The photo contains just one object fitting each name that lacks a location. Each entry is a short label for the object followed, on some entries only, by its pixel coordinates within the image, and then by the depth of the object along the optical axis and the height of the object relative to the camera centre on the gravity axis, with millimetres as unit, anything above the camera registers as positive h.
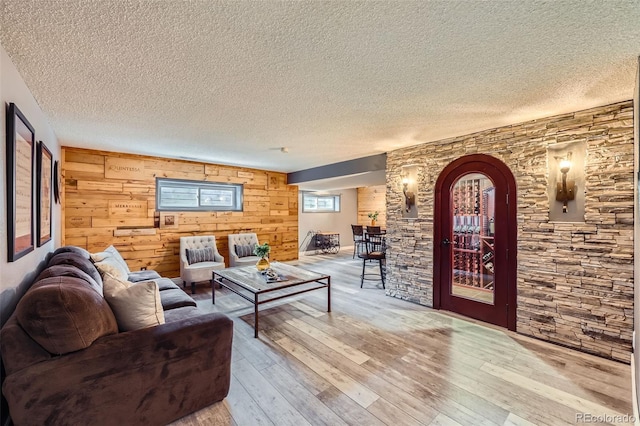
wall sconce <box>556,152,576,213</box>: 2705 +239
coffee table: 3164 -860
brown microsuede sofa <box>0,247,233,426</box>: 1344 -836
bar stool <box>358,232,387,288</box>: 4902 -826
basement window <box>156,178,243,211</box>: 5164 +323
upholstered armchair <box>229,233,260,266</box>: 5266 -754
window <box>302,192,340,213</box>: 8947 +287
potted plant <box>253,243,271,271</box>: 3844 -635
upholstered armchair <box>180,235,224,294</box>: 4586 -854
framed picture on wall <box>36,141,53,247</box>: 2440 +171
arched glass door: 3145 -364
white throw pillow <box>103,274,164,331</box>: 1734 -597
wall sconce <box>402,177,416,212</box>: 4039 +222
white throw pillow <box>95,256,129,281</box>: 2410 -521
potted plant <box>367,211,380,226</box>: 9239 -204
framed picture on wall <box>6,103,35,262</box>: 1678 +194
